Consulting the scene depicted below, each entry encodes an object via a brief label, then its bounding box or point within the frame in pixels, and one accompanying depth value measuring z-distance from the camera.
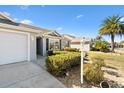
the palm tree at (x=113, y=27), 18.39
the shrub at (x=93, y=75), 3.91
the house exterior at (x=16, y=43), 5.24
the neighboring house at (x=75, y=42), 21.09
